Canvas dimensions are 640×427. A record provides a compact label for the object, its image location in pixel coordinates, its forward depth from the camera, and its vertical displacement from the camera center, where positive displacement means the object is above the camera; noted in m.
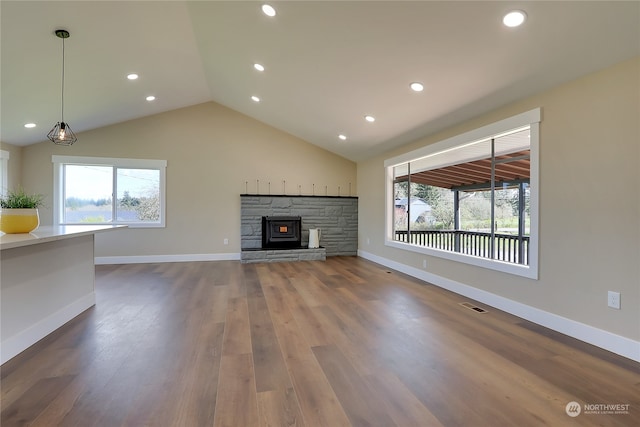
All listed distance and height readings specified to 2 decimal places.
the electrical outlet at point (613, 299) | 2.34 -0.67
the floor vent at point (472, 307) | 3.32 -1.06
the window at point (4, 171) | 5.22 +0.67
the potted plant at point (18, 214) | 2.50 -0.03
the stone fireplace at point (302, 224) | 6.47 -0.28
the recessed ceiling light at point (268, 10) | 2.93 +1.98
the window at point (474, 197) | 3.17 +0.21
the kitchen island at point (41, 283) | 2.23 -0.64
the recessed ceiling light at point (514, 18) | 2.16 +1.42
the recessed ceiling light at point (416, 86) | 3.38 +1.42
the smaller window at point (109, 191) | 5.89 +0.39
